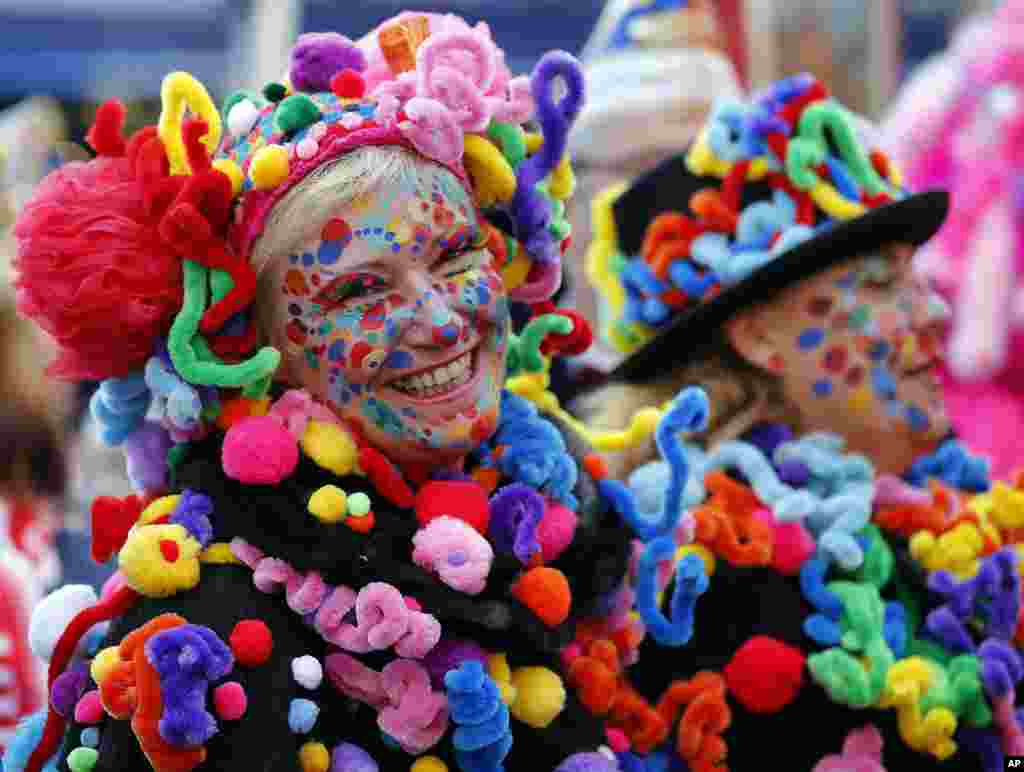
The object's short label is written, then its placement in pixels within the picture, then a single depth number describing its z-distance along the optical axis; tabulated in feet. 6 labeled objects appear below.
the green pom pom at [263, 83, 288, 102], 6.28
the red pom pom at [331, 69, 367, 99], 6.20
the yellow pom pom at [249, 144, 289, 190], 6.05
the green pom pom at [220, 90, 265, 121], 6.35
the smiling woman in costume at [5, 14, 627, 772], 5.96
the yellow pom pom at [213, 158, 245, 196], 6.10
